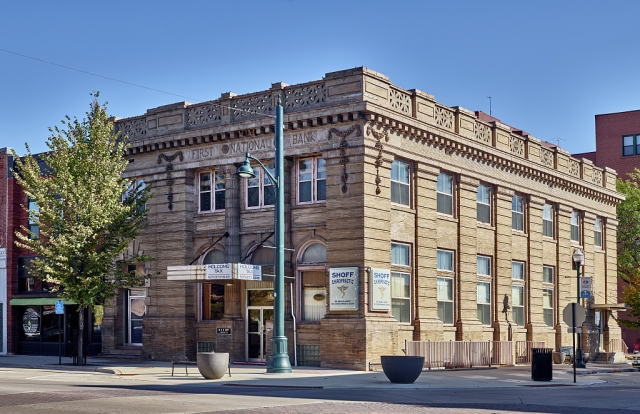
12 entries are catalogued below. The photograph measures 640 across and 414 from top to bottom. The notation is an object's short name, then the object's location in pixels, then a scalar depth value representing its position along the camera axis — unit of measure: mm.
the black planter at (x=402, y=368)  25547
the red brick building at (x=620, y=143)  68312
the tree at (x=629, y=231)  56812
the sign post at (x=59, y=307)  37969
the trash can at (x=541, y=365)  28156
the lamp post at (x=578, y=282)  37844
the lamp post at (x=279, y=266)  29156
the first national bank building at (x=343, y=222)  32812
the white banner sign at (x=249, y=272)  32500
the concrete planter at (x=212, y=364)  26844
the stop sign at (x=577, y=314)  28312
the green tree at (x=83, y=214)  34406
